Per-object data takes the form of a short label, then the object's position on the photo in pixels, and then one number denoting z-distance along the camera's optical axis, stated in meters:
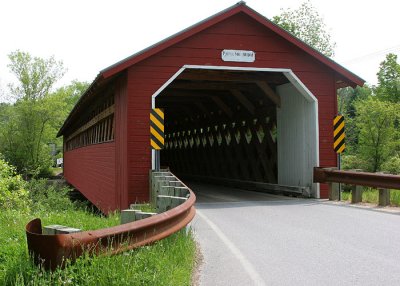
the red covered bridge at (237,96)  10.73
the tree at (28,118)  41.97
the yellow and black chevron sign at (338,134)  11.48
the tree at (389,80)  38.75
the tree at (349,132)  37.43
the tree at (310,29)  34.41
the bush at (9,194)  9.91
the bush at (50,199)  15.96
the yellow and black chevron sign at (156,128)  10.57
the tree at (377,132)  24.73
